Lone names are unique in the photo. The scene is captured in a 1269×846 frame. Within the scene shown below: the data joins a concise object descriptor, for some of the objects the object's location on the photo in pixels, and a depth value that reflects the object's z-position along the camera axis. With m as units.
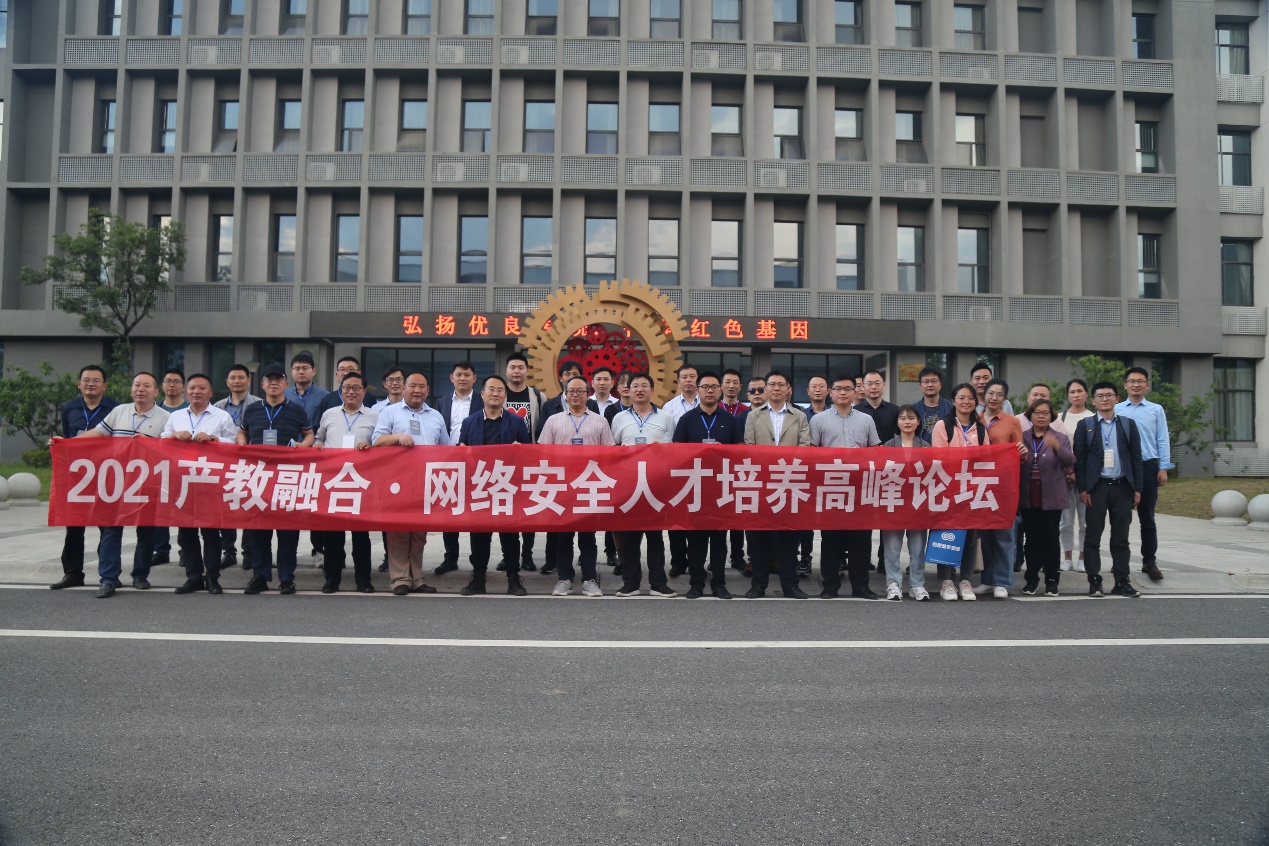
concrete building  25.27
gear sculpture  11.85
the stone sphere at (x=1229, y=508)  13.96
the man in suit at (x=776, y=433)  8.08
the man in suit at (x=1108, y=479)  8.16
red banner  8.08
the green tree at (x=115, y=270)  23.17
